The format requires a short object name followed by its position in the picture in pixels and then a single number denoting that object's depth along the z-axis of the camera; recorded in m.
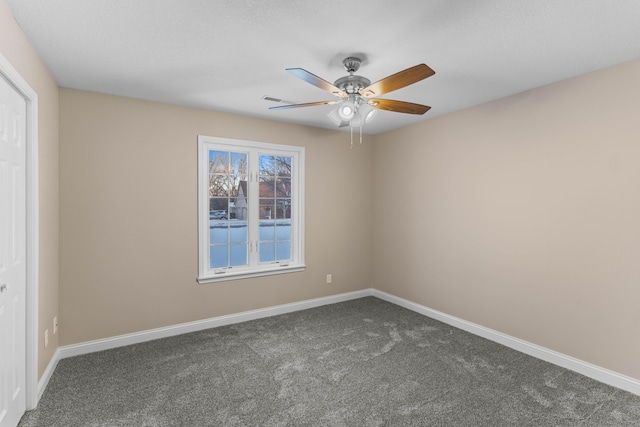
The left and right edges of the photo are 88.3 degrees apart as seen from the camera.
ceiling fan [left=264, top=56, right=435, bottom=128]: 2.38
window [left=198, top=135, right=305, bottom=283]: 3.76
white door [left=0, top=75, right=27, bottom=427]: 1.85
